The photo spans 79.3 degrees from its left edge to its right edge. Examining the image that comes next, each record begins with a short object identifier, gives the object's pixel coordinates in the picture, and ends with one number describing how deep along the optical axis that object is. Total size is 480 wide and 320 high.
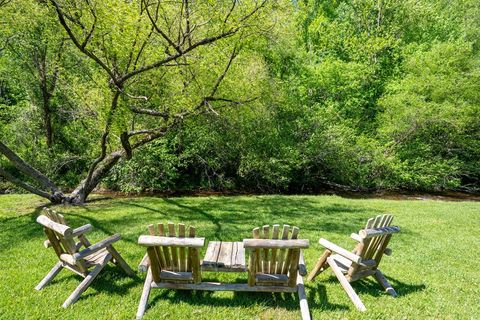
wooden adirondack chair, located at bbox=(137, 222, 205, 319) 3.60
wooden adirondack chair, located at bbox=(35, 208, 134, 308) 3.95
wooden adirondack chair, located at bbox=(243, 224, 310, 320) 3.64
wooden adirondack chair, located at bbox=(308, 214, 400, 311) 4.11
